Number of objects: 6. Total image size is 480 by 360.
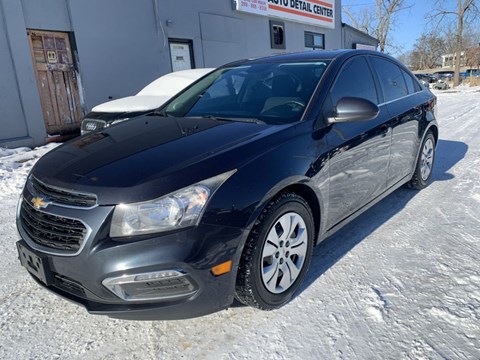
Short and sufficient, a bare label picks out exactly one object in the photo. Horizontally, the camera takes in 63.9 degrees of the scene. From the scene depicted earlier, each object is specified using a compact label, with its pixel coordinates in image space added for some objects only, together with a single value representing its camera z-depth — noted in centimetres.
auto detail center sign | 1314
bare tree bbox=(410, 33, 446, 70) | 6850
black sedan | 191
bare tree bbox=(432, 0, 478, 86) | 2748
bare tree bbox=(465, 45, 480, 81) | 4604
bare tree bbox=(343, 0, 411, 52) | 3269
